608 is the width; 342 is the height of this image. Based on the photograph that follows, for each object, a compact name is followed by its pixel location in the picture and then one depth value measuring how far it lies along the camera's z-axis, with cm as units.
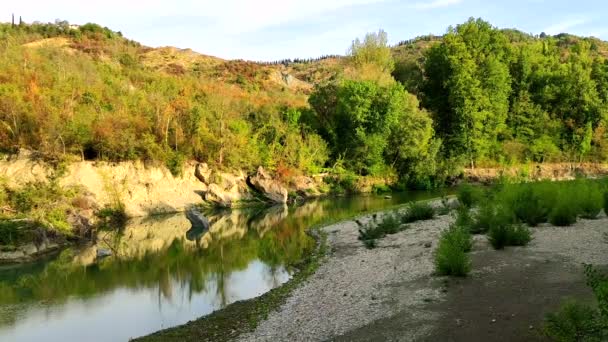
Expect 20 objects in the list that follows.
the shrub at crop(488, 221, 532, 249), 1716
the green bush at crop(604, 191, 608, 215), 2138
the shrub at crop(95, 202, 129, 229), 3666
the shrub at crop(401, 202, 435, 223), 2727
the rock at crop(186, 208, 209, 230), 3441
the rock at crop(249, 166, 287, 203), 4819
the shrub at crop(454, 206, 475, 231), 2075
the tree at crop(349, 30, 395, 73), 6906
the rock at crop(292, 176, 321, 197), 5166
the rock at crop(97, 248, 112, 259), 2630
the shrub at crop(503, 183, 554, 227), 2133
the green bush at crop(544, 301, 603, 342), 810
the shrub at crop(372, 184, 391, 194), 5388
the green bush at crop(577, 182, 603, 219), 2228
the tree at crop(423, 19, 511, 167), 6041
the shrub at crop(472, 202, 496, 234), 2019
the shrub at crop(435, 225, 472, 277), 1433
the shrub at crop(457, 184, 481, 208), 2822
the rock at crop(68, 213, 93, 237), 3058
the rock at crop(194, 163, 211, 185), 4694
